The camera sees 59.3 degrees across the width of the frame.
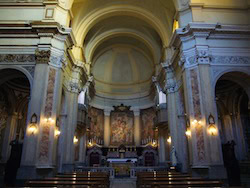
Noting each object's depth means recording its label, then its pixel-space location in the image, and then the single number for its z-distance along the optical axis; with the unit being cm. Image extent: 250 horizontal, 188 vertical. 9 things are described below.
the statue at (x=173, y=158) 1406
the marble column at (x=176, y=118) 1381
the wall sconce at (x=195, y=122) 1097
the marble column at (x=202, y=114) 1034
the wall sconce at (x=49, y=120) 1104
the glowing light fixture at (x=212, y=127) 1067
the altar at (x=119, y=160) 1655
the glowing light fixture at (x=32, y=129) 1069
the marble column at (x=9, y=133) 1553
